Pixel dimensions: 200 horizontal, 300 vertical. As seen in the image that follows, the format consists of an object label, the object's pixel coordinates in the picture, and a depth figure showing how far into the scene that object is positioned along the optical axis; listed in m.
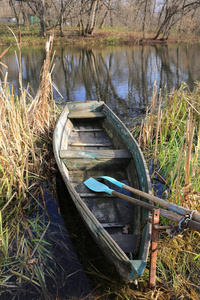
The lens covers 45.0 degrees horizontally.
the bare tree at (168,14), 18.78
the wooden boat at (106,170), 1.87
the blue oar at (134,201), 1.59
